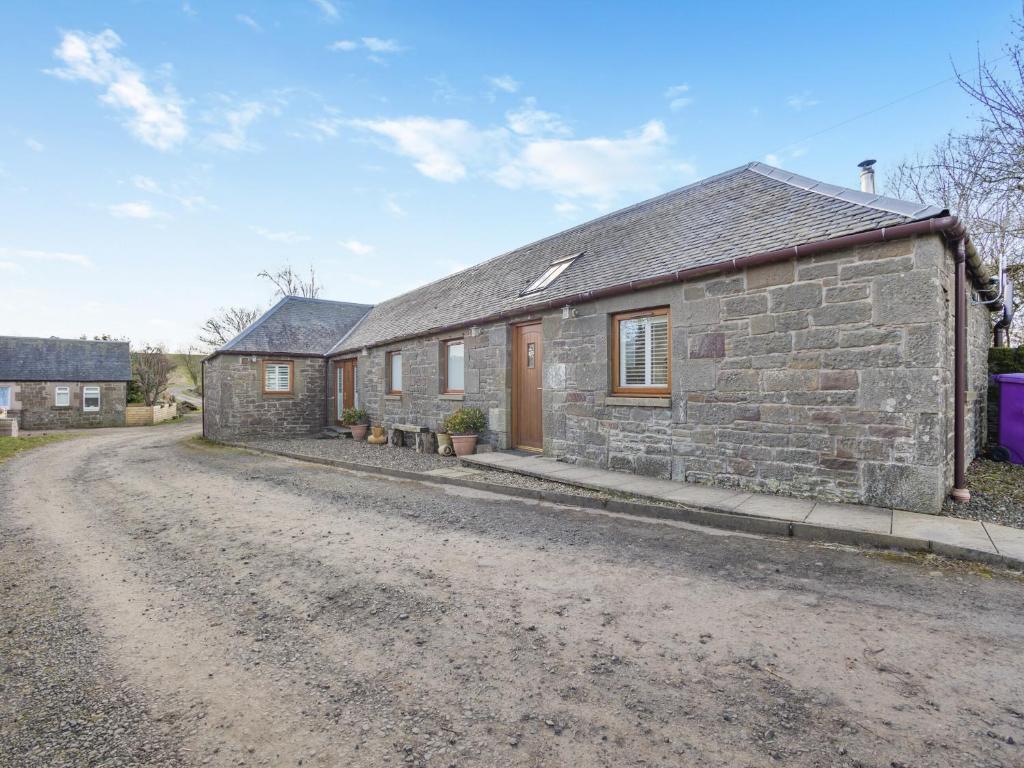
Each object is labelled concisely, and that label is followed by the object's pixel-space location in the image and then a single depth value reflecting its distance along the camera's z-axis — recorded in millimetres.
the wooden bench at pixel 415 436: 12070
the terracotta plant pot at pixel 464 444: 10578
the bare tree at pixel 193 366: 41656
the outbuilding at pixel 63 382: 25328
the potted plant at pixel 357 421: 15367
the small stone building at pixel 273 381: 16062
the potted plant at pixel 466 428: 10602
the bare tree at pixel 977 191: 8664
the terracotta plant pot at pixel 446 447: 11164
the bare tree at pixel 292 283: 35719
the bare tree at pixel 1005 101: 7691
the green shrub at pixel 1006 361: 9766
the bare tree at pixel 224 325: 37125
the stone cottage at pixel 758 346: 5230
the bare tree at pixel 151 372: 31594
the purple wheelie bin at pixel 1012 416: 8305
